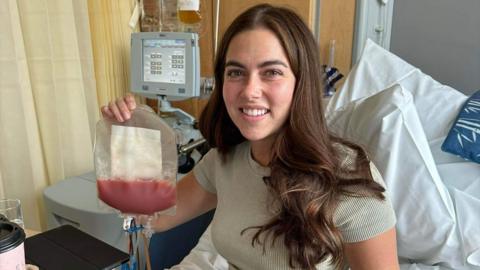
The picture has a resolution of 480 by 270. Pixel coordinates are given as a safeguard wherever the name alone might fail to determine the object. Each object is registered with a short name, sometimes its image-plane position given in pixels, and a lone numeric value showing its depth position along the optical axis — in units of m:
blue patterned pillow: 1.10
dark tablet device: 0.79
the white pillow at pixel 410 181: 1.02
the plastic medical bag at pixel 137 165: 0.84
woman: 0.82
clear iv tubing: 0.84
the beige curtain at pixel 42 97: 1.40
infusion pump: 1.58
